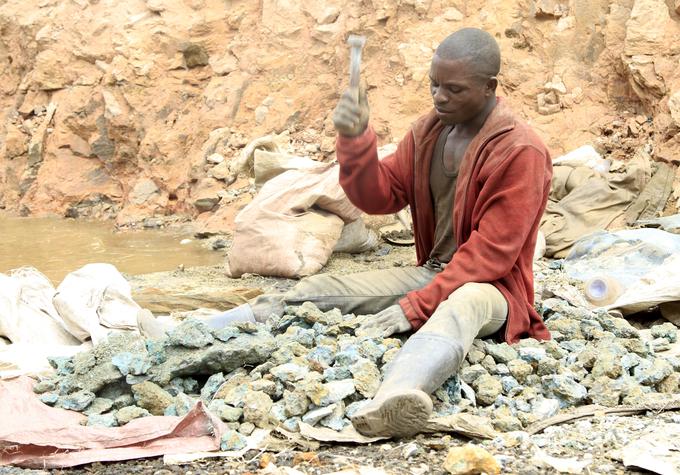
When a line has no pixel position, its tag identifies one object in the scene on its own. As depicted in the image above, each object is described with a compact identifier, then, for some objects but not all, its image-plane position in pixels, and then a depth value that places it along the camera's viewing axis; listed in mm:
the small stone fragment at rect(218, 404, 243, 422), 2576
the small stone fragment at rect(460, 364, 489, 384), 2871
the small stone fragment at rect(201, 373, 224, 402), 2809
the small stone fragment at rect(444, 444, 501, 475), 2189
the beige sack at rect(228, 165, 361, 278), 5871
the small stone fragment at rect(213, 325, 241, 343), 2971
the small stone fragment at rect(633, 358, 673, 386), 2932
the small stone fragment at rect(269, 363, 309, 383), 2725
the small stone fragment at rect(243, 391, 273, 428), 2566
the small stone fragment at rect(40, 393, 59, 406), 2818
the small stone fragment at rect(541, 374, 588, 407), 2793
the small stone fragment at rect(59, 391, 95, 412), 2764
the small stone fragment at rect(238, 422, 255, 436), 2530
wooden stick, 2633
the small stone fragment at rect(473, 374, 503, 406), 2771
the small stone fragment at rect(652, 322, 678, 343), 3641
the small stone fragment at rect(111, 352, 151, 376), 2832
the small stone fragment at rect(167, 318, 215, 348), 2898
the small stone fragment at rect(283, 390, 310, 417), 2580
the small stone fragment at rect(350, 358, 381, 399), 2674
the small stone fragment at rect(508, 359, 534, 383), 2873
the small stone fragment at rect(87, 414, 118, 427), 2633
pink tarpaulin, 2375
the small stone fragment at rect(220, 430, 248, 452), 2432
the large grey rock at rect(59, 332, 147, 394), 2842
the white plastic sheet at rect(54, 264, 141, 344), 3857
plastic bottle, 4500
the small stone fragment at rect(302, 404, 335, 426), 2549
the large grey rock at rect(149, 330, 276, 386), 2838
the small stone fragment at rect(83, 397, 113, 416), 2746
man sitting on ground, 3088
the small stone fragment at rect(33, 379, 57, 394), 2936
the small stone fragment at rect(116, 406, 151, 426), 2645
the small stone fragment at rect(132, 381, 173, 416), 2705
